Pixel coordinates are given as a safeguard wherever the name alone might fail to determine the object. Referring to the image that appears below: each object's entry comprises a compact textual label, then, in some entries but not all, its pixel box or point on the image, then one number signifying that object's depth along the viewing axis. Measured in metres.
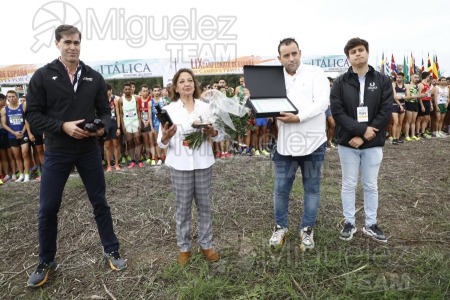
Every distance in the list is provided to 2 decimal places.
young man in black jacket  3.06
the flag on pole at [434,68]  19.98
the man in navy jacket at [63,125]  2.53
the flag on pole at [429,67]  20.39
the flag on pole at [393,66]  23.44
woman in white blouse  2.67
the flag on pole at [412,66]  23.44
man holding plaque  2.80
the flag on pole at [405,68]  24.05
